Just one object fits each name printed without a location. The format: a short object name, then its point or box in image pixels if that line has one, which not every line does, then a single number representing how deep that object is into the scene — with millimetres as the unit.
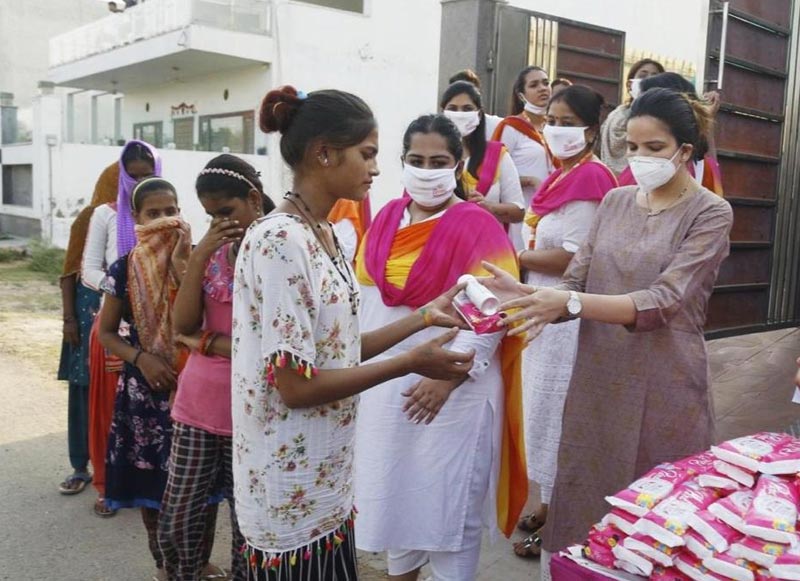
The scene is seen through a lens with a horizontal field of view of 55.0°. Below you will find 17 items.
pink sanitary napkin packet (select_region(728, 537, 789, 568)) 1568
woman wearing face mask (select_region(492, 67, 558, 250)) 4691
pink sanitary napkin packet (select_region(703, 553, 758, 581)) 1576
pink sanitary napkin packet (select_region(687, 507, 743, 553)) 1631
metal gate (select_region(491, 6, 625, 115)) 5621
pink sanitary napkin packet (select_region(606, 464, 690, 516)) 1761
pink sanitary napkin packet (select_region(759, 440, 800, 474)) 1745
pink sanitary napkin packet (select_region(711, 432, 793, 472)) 1794
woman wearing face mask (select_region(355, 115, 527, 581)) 2656
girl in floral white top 1857
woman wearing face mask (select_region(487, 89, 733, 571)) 2315
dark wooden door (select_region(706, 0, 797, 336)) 4977
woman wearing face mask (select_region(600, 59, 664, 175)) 4449
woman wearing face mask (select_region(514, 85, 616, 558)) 3246
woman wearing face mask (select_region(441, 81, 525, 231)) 3980
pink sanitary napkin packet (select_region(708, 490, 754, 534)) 1655
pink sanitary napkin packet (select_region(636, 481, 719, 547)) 1656
